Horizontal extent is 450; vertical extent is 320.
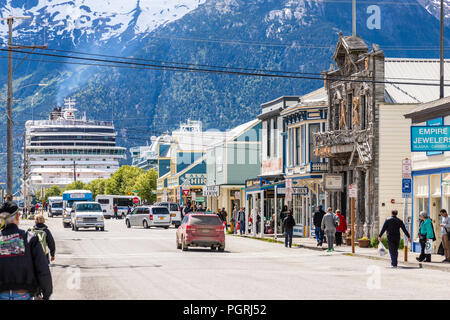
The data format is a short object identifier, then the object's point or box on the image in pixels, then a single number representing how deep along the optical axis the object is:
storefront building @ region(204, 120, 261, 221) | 76.94
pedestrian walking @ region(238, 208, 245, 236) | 53.44
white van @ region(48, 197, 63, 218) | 107.38
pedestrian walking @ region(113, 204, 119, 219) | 103.44
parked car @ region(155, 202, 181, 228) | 70.12
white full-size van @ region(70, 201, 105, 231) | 56.62
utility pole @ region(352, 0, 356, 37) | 43.63
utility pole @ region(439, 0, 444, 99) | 38.47
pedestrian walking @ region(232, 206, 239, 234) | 56.86
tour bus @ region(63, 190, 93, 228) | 87.19
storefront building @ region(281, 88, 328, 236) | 48.97
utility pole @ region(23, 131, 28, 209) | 79.53
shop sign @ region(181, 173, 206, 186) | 96.12
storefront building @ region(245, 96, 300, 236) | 54.72
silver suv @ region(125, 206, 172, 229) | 65.25
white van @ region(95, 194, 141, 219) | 104.19
